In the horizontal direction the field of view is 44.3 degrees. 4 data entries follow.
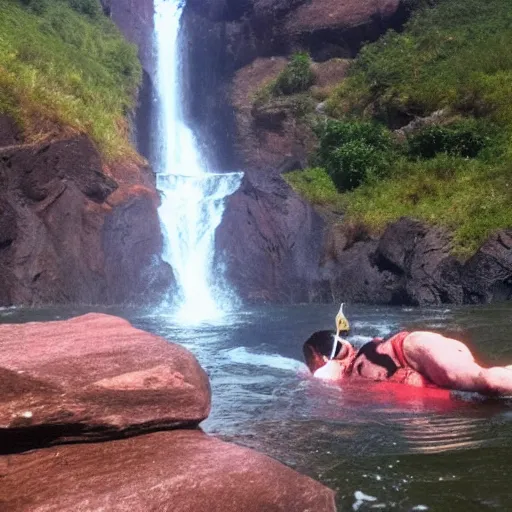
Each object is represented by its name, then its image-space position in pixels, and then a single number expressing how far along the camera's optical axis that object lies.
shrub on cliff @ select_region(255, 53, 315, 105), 27.77
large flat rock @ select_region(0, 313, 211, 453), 2.82
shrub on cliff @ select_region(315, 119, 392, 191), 20.42
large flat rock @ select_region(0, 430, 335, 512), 2.47
